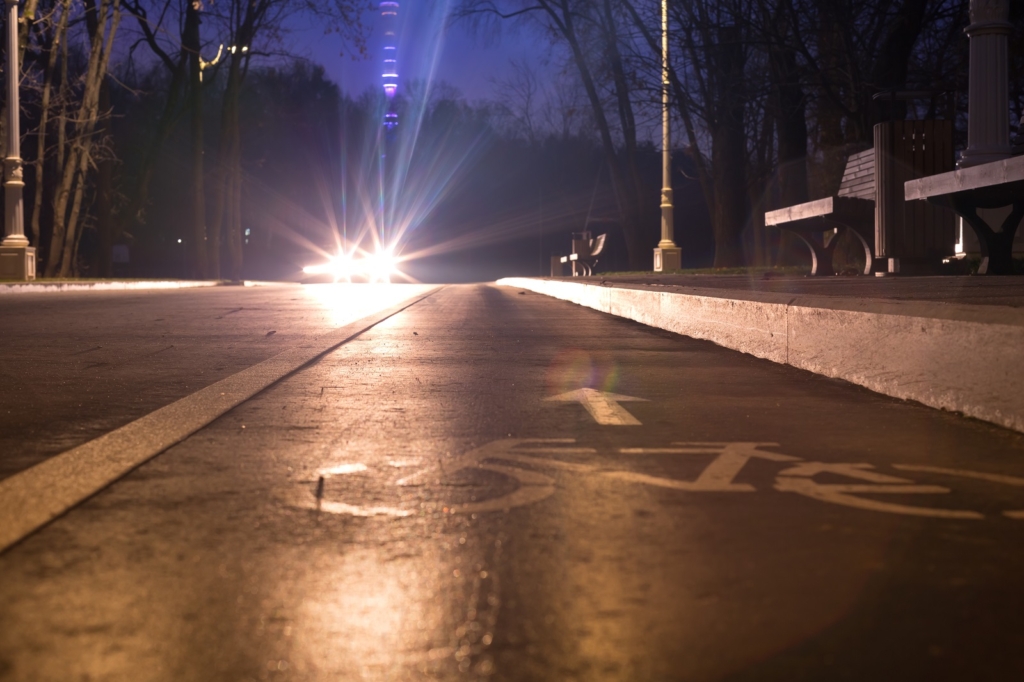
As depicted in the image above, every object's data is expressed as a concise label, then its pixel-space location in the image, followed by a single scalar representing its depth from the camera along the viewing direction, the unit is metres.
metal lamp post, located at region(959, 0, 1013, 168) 14.20
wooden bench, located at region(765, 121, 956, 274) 15.12
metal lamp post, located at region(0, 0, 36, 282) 29.69
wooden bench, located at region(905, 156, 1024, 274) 11.55
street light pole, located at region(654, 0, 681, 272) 31.09
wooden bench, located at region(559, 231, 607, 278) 39.26
